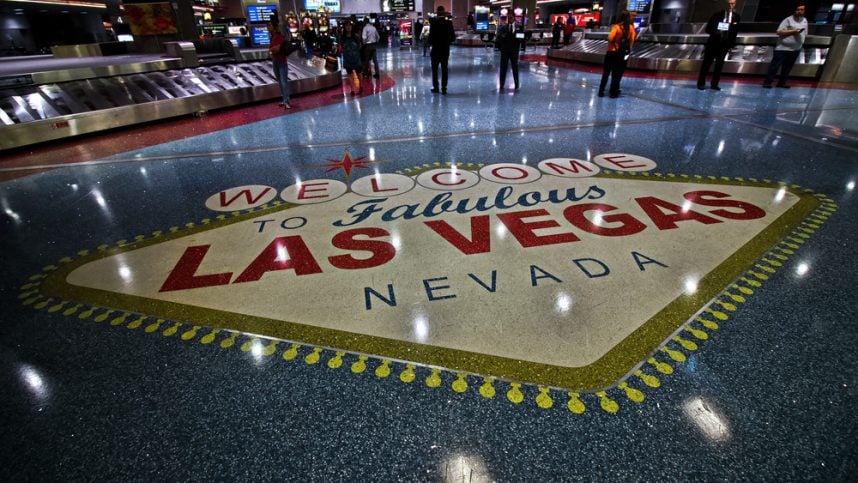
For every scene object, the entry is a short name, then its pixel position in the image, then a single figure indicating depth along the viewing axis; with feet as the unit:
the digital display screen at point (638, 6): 75.66
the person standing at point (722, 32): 27.48
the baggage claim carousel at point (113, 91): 19.85
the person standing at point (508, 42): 28.96
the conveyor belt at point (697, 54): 36.04
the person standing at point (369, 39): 37.63
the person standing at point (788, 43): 28.76
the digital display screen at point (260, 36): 72.38
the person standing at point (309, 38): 68.69
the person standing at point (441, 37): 27.07
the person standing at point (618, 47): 26.09
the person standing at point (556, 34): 67.46
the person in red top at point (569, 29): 70.07
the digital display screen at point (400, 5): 91.09
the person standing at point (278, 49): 25.45
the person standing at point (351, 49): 31.04
